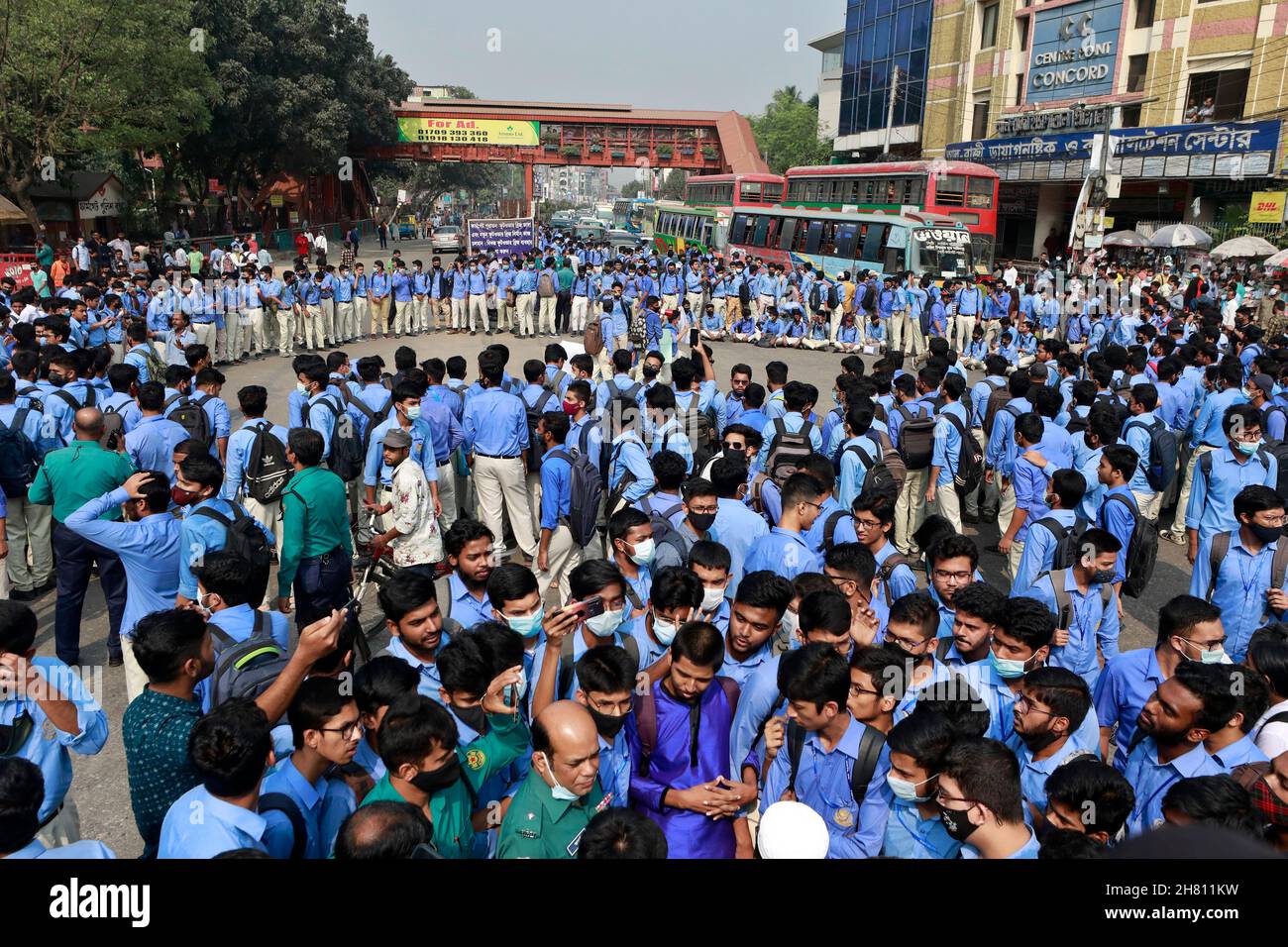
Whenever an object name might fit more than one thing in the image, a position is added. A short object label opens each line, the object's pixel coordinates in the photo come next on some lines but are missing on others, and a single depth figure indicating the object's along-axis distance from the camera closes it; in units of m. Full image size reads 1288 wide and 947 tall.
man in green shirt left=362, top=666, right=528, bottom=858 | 2.77
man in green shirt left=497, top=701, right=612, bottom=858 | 2.76
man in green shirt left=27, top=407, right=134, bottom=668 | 5.70
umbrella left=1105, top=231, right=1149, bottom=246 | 25.47
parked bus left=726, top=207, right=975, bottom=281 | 21.22
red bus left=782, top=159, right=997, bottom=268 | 22.20
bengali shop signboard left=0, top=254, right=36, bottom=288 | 17.08
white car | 41.69
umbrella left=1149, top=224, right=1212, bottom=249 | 22.44
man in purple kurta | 3.23
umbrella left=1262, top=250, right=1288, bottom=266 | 19.06
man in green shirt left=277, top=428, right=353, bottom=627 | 5.25
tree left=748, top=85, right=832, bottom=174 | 60.00
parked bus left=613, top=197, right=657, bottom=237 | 46.44
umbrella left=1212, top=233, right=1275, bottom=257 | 21.67
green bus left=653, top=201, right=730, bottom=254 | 31.67
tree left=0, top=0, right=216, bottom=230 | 21.59
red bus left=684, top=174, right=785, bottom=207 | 30.27
